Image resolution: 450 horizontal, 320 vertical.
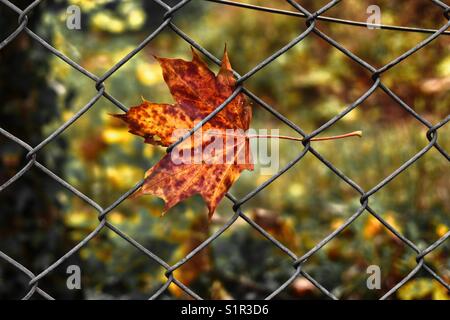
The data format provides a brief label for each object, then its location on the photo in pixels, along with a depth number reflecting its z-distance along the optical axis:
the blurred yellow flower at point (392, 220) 4.15
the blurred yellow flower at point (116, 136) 4.92
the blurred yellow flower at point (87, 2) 3.69
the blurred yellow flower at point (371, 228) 4.16
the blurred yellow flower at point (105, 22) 5.03
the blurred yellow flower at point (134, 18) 5.15
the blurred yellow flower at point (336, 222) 4.79
